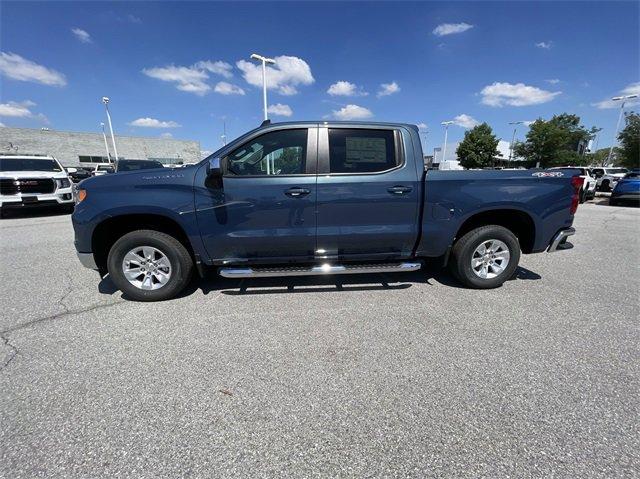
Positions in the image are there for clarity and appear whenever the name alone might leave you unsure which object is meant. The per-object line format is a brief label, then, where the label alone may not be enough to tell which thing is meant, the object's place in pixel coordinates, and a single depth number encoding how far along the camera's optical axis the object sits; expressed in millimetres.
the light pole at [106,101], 35031
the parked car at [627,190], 13549
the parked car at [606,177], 20509
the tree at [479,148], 46812
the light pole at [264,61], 16847
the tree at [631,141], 23047
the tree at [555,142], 35875
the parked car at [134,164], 12187
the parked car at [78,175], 22858
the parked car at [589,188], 15042
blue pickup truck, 3451
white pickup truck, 9141
